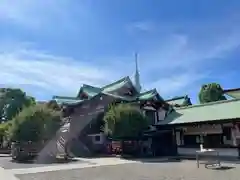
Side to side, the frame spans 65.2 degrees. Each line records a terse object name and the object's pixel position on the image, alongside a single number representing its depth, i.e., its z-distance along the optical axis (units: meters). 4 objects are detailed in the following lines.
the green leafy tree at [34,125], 14.09
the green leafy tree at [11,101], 26.41
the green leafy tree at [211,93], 26.37
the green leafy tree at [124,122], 14.86
